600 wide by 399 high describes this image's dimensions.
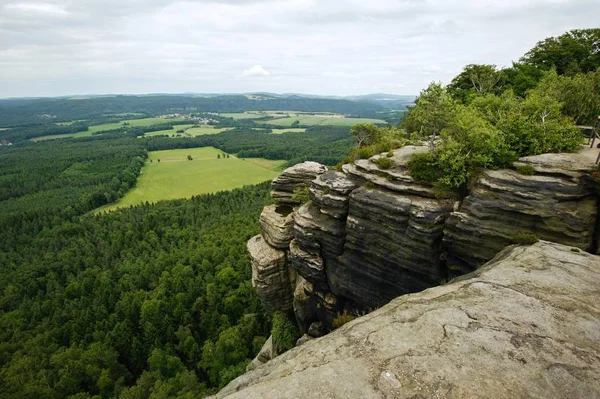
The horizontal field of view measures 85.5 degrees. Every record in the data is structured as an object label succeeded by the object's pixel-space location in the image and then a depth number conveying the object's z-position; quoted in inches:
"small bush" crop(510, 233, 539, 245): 738.2
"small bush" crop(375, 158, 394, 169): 990.4
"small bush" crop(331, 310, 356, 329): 924.0
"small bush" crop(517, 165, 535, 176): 781.3
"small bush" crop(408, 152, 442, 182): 900.6
